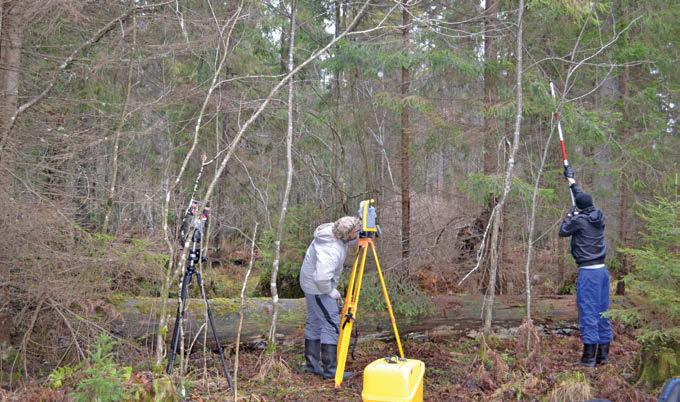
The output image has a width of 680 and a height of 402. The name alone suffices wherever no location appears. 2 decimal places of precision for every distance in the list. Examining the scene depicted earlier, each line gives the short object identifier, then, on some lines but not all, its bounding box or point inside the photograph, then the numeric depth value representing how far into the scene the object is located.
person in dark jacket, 6.79
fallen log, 7.33
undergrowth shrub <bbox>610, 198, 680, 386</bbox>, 5.00
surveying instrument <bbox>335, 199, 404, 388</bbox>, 6.15
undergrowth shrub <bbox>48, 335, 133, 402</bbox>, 4.37
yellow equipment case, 4.78
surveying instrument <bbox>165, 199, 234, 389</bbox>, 5.68
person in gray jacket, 6.43
